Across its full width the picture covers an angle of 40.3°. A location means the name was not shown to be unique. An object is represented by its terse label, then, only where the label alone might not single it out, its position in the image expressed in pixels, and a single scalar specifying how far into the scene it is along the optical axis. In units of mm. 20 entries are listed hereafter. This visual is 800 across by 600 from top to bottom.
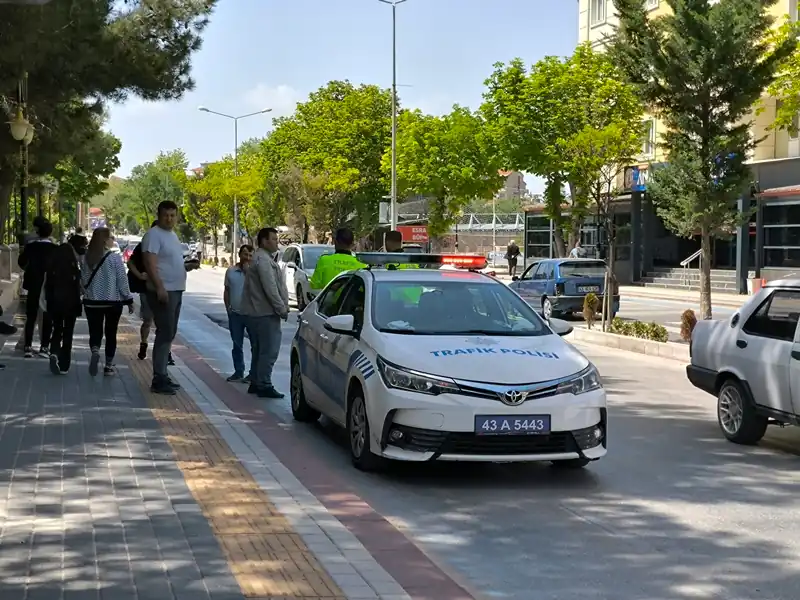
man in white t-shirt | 11227
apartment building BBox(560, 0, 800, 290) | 37656
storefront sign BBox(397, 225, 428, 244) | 47634
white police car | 7520
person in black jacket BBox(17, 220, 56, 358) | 13945
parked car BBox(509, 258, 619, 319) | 24281
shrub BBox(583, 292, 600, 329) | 21094
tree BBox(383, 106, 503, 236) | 47781
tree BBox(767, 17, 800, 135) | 25297
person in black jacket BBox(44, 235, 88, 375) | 12820
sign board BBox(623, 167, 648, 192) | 46406
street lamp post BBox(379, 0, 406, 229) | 41431
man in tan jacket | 11656
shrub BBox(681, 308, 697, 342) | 17594
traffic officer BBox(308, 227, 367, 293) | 11852
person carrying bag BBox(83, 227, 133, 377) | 12375
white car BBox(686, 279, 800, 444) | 8703
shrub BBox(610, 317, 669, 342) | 18328
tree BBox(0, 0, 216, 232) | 14398
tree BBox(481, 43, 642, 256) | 40406
